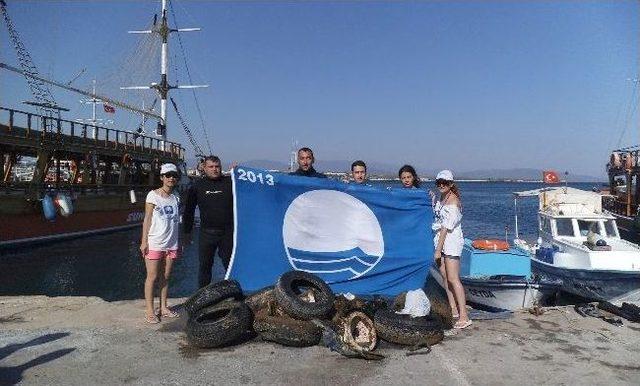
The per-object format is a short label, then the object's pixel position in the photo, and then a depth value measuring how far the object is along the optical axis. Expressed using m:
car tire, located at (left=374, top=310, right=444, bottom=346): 5.75
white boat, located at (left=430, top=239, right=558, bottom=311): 10.97
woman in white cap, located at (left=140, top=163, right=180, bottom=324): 6.52
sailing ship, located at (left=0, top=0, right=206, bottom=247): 25.28
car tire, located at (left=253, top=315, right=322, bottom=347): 5.66
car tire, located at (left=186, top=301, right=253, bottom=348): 5.56
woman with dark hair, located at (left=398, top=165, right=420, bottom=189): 7.87
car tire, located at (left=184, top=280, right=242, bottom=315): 6.00
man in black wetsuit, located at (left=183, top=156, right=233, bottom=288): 6.84
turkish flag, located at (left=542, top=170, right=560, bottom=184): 15.90
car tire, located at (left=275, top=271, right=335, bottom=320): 5.83
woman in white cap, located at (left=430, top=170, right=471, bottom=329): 6.62
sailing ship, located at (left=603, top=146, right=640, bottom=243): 28.99
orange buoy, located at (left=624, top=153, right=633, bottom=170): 33.45
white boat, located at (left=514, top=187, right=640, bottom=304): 12.15
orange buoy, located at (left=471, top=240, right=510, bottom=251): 11.16
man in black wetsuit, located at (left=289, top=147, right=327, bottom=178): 7.71
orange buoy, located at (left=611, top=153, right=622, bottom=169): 36.66
